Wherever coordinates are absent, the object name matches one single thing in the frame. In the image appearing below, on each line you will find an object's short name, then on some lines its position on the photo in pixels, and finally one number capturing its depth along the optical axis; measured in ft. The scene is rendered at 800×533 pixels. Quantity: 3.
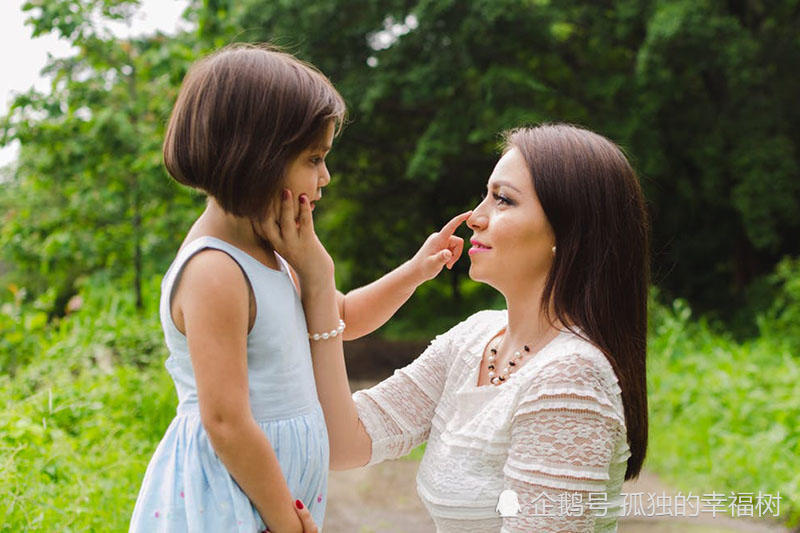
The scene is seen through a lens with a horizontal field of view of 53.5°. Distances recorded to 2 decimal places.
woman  4.87
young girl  4.40
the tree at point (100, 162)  17.87
